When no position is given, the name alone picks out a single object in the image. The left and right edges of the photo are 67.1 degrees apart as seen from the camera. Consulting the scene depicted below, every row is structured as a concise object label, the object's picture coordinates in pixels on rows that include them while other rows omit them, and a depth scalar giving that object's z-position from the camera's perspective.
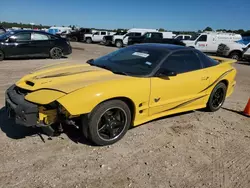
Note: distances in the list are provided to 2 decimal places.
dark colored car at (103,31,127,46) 20.74
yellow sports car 2.43
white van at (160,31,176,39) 18.96
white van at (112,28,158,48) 19.75
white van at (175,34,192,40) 17.31
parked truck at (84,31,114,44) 23.14
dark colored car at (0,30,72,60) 8.27
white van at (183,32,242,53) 14.49
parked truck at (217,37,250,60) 12.71
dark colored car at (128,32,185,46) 14.50
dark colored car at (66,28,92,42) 23.55
